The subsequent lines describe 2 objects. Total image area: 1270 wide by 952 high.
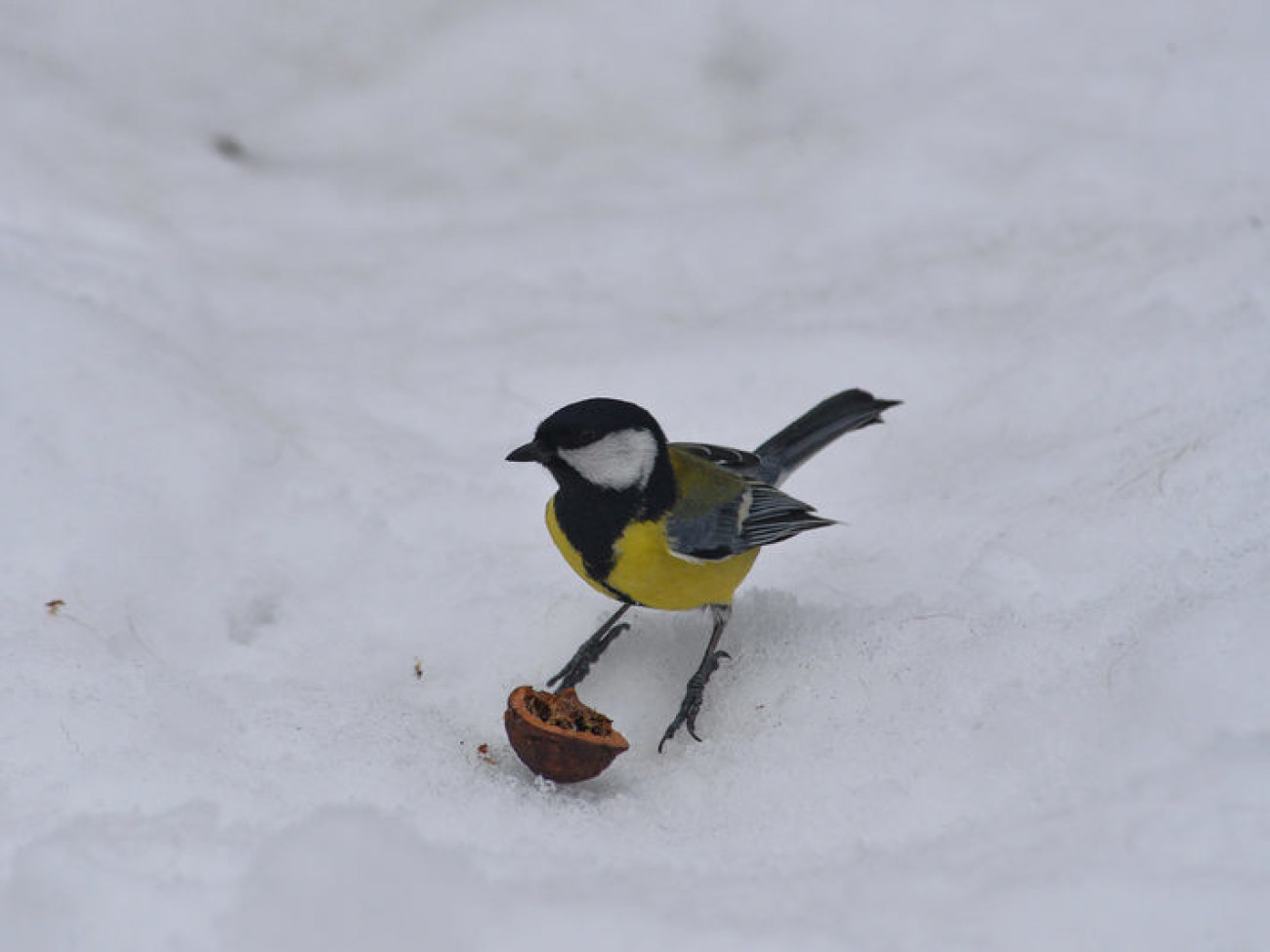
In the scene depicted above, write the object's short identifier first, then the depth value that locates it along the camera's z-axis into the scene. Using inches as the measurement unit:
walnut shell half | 226.7
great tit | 252.1
